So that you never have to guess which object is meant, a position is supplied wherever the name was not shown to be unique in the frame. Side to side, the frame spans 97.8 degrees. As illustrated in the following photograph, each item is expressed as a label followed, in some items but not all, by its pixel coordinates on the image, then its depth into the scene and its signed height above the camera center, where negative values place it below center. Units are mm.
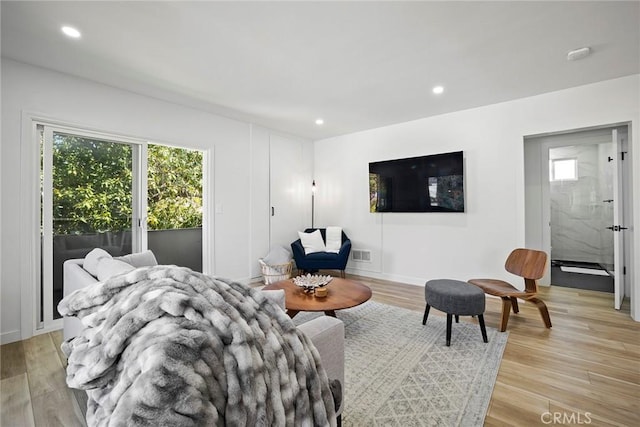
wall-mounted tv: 3955 +445
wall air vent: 4898 -740
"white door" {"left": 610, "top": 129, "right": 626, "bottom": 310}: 3119 -34
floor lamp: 5609 +402
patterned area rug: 1622 -1153
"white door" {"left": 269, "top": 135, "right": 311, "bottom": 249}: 4891 +436
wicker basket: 4254 -882
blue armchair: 4414 -720
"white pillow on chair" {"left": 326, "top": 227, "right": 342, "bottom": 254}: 4934 -434
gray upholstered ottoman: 2400 -773
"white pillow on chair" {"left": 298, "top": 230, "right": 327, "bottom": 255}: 4809 -488
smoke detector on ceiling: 2424 +1404
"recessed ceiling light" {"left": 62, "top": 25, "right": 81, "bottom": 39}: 2121 +1430
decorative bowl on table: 2645 -659
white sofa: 1294 -597
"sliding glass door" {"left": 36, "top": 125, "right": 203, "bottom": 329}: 2785 +104
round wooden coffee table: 2312 -753
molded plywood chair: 2659 -761
